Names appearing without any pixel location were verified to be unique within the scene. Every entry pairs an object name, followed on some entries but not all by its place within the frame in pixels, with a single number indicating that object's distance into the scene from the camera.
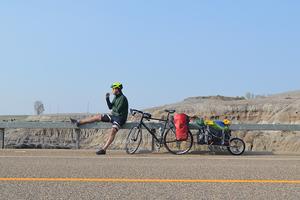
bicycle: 12.95
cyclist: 13.00
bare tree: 113.35
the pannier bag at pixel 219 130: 13.25
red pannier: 13.01
